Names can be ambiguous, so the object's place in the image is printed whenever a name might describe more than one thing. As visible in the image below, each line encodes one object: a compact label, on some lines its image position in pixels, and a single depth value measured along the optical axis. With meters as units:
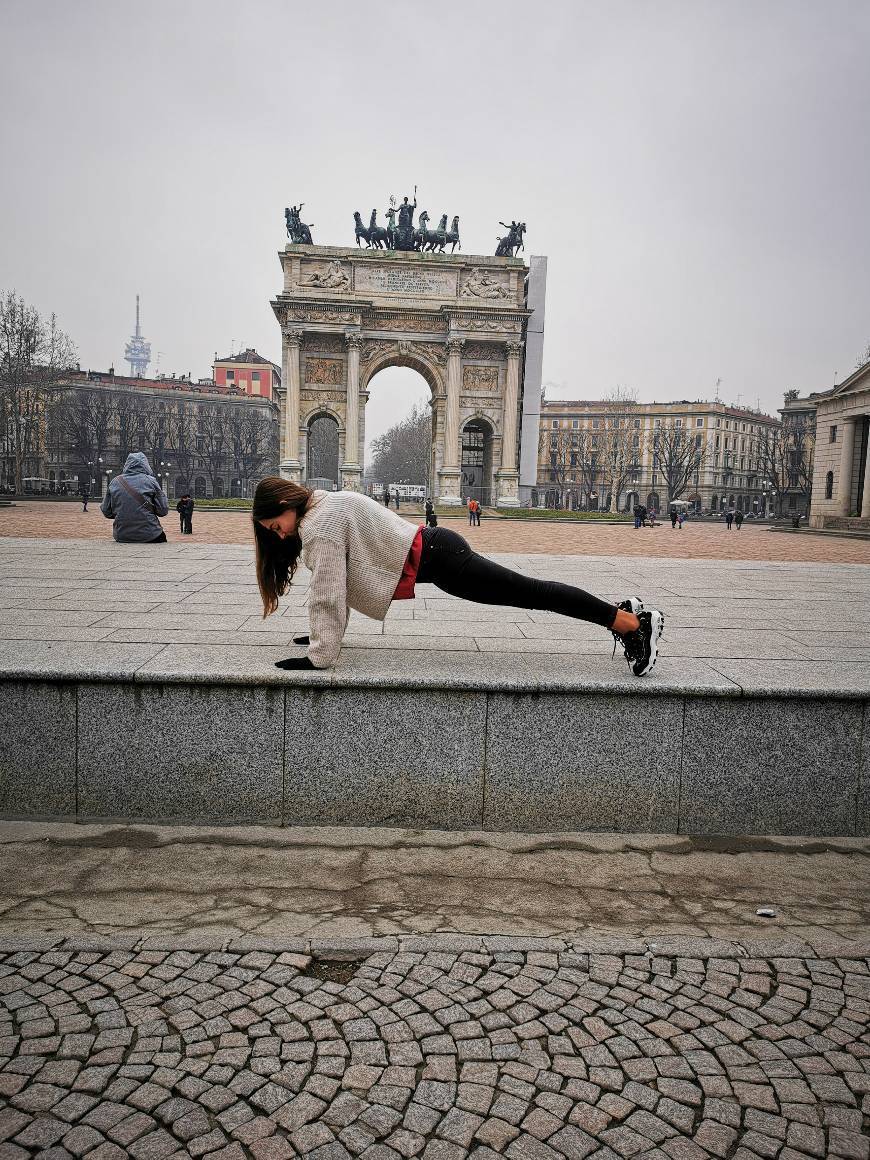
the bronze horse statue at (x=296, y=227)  53.48
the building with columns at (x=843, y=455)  43.62
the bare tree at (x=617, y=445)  88.56
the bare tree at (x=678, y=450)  81.84
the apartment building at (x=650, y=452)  104.50
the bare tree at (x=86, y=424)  77.75
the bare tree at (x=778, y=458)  79.06
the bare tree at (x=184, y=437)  86.50
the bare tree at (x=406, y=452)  111.19
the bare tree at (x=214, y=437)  88.31
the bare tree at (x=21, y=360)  44.25
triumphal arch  52.22
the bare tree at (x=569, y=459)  109.19
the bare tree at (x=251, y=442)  89.00
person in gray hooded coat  13.62
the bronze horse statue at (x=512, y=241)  55.69
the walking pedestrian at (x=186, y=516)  19.69
